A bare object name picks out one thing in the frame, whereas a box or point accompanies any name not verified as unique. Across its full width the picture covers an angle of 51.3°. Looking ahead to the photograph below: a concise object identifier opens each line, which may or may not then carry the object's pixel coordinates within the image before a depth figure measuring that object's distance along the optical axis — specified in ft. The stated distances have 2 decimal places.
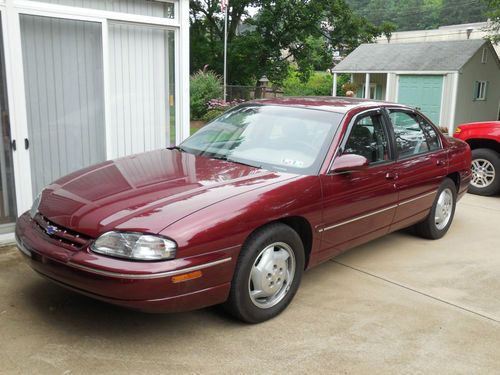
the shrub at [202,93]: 65.46
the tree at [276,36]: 103.24
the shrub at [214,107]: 61.45
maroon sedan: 10.32
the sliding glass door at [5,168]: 17.08
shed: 67.67
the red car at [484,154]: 27.63
